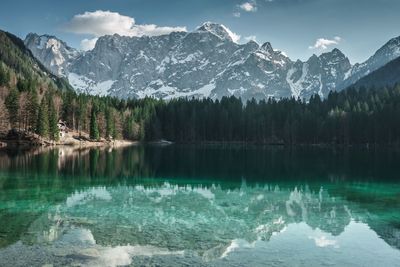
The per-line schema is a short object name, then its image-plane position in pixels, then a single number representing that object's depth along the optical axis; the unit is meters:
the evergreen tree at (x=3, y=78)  150.00
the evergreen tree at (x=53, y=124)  131.19
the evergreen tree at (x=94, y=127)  152.25
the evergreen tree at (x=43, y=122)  126.38
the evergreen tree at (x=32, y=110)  129.25
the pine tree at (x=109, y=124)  166.12
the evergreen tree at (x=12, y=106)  125.06
